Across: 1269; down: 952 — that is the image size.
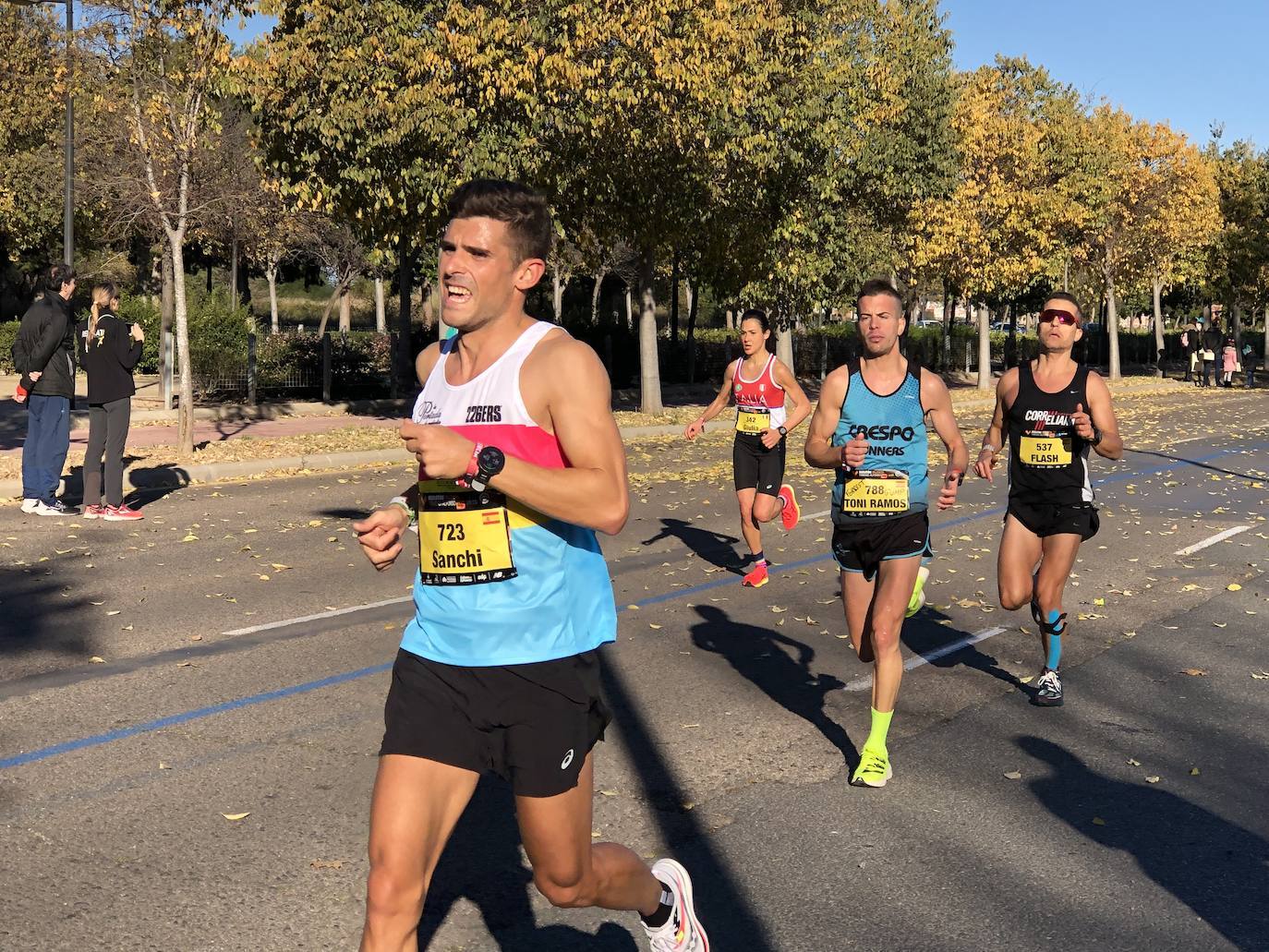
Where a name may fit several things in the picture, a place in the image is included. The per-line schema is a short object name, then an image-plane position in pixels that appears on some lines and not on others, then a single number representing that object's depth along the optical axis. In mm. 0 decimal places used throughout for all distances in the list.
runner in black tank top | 6855
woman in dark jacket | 11992
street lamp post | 19141
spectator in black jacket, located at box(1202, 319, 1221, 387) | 45250
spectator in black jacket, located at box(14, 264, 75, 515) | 11953
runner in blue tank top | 5660
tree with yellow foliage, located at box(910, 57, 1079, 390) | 35438
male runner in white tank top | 3041
